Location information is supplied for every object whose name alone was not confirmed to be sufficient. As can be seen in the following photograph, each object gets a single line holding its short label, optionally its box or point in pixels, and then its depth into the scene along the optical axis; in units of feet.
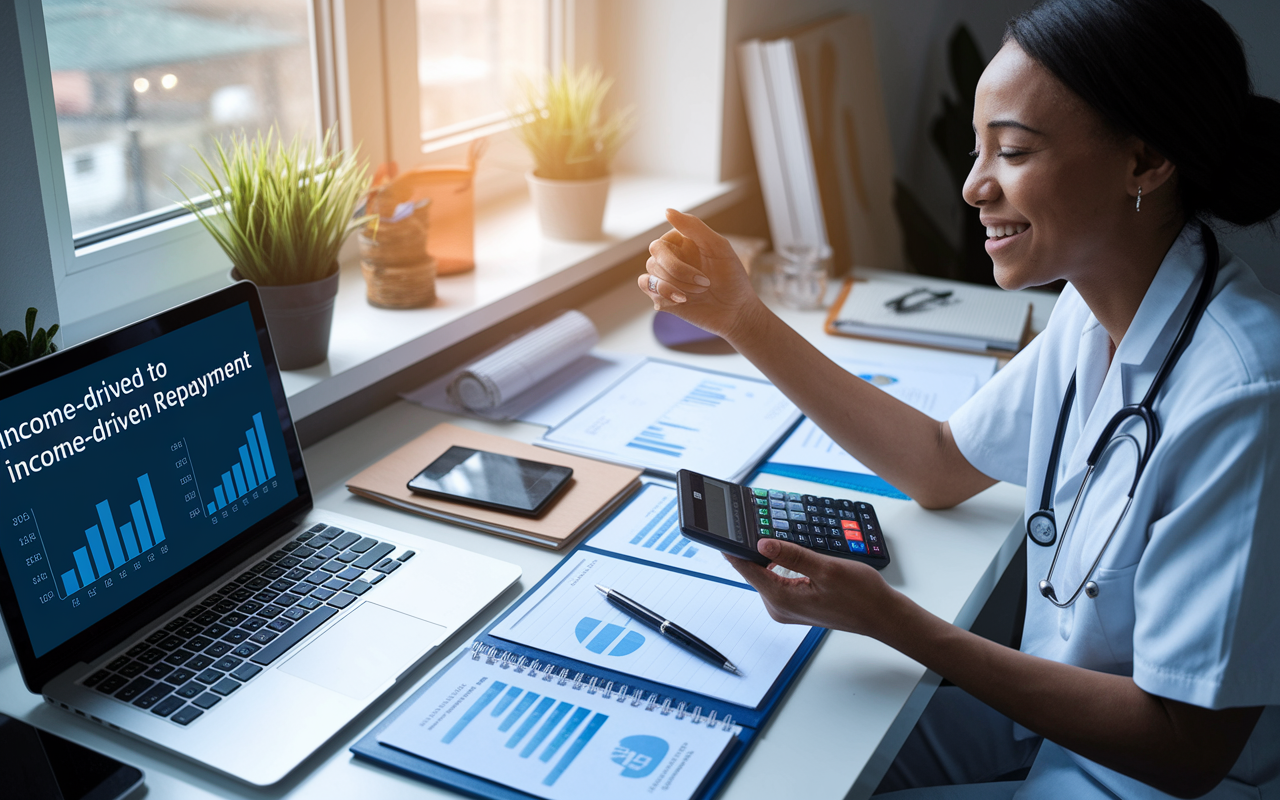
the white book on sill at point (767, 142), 6.44
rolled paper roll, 4.35
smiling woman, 2.53
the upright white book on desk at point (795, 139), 6.23
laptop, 2.50
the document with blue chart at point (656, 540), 3.28
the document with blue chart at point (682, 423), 3.98
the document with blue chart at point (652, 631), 2.72
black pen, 2.78
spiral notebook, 2.38
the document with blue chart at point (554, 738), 2.34
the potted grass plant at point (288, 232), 3.73
